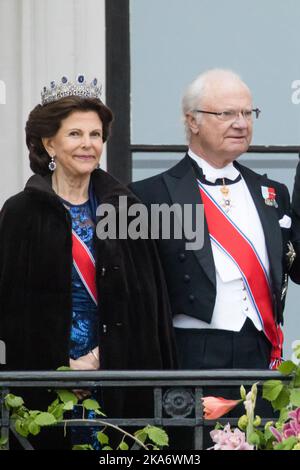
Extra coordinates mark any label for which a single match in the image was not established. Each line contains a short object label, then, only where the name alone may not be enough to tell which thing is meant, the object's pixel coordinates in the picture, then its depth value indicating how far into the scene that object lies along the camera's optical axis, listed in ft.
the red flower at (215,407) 45.70
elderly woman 48.56
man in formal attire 49.70
